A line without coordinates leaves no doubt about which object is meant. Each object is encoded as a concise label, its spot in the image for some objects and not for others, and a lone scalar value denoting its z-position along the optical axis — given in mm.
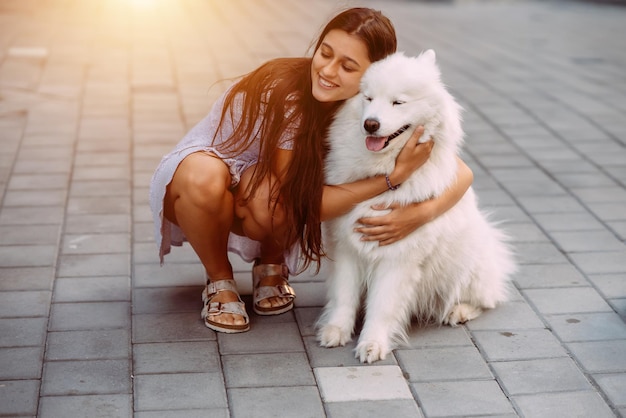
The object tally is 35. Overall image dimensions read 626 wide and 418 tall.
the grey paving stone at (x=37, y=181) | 4789
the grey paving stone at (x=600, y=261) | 3953
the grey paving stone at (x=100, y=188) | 4733
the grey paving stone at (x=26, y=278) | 3635
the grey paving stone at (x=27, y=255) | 3857
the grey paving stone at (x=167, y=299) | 3508
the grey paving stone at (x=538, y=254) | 4062
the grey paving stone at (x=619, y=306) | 3551
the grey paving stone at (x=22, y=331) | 3176
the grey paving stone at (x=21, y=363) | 2945
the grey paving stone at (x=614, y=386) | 2917
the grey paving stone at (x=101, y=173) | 4977
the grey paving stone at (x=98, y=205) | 4488
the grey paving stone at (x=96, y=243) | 4023
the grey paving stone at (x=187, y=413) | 2736
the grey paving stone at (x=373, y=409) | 2791
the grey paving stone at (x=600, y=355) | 3127
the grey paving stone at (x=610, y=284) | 3719
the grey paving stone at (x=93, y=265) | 3795
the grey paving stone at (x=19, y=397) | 2732
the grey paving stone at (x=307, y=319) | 3365
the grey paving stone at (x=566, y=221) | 4457
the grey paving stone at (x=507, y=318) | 3438
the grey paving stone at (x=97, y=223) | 4254
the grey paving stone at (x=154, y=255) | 3957
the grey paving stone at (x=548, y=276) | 3818
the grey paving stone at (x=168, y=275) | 3746
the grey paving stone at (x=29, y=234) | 4086
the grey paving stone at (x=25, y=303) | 3402
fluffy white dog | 2879
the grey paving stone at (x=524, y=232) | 4324
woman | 3031
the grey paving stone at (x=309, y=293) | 3615
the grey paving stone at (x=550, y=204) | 4707
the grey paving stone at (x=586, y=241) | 4203
